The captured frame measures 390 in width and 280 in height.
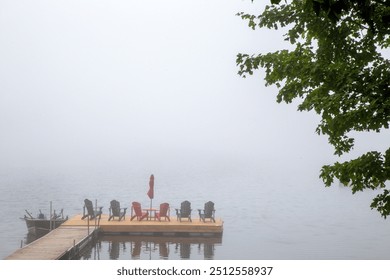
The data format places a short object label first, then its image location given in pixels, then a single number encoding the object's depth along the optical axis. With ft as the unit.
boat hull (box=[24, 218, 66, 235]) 86.84
